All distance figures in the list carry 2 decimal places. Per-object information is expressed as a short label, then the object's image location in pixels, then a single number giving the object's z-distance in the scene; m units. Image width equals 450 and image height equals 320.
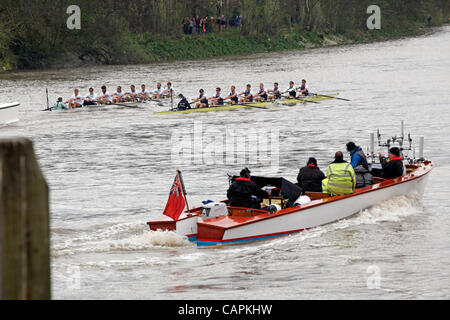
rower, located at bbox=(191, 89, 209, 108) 36.84
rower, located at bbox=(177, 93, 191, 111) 36.66
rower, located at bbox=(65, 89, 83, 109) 38.66
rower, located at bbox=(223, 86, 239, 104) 37.94
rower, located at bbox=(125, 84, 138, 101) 39.88
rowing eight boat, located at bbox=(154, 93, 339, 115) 36.88
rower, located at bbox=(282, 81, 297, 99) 40.25
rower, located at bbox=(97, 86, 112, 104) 39.06
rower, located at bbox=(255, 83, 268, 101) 38.97
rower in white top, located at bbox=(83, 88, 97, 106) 38.91
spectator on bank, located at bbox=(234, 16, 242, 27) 79.69
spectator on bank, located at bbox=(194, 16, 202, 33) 76.81
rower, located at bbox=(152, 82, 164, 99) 41.50
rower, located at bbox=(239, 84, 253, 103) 38.50
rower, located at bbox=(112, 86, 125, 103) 39.50
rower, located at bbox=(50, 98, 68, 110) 38.19
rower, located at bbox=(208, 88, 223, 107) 37.50
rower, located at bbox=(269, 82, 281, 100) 39.66
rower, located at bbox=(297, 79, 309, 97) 40.78
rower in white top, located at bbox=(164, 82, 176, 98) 41.59
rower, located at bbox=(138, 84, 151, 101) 40.47
